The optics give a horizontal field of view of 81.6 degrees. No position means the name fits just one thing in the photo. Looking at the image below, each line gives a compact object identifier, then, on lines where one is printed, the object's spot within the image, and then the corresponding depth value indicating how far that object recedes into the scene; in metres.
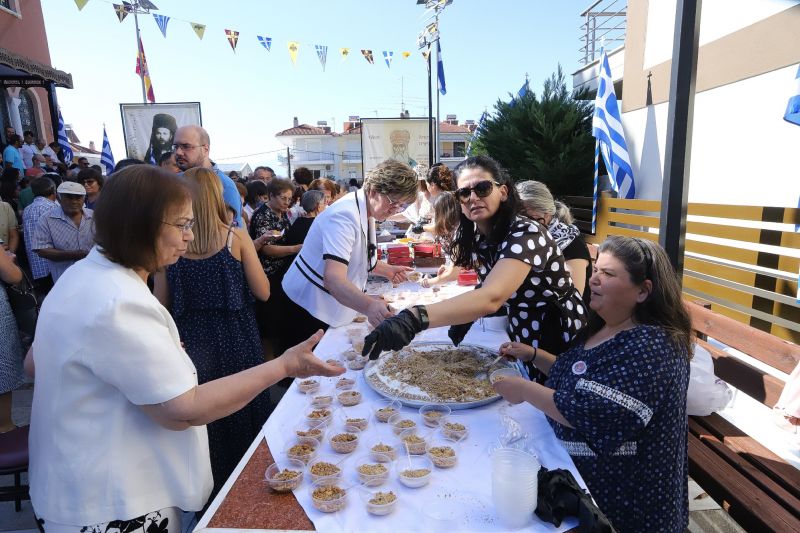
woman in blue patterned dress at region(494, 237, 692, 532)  1.47
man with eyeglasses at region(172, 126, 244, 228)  3.58
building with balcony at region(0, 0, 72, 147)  12.30
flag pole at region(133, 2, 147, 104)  15.22
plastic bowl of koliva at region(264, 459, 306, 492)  1.37
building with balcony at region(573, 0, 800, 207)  5.38
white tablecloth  1.26
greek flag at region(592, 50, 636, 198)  8.64
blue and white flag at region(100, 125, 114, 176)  13.45
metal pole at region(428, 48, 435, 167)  13.61
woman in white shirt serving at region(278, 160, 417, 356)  2.69
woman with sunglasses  2.06
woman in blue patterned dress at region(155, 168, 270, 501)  2.48
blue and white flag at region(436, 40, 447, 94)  14.91
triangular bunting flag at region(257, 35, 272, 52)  12.66
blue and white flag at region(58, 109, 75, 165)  13.59
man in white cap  4.70
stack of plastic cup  1.22
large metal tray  1.85
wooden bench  2.04
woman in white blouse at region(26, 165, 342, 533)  1.18
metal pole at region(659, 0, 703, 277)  2.83
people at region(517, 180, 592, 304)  3.00
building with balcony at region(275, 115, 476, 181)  64.38
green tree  10.76
